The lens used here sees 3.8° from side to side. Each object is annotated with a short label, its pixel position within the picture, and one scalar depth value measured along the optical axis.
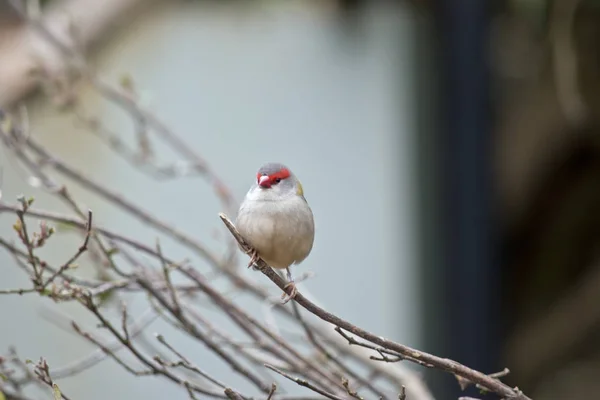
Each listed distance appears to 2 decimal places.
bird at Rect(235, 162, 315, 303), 6.16
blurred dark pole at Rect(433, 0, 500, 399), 7.88
